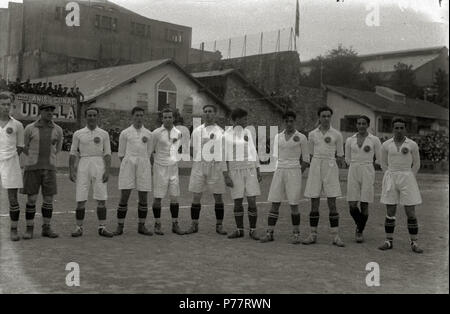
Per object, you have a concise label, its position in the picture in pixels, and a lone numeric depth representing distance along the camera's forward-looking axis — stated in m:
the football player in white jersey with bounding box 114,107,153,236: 7.67
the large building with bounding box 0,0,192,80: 31.75
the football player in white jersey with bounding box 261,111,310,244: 7.40
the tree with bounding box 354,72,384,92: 45.78
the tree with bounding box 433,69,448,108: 39.47
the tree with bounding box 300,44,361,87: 45.34
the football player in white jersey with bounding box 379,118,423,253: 7.04
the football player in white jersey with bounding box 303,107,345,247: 7.33
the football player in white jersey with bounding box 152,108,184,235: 7.83
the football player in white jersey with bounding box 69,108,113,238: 7.39
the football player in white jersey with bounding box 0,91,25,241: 6.99
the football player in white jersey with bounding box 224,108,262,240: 7.74
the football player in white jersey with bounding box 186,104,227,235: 7.92
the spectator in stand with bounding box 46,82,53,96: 19.09
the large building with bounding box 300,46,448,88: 43.84
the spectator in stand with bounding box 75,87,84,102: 19.96
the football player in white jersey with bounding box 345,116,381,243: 7.52
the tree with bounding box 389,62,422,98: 44.09
